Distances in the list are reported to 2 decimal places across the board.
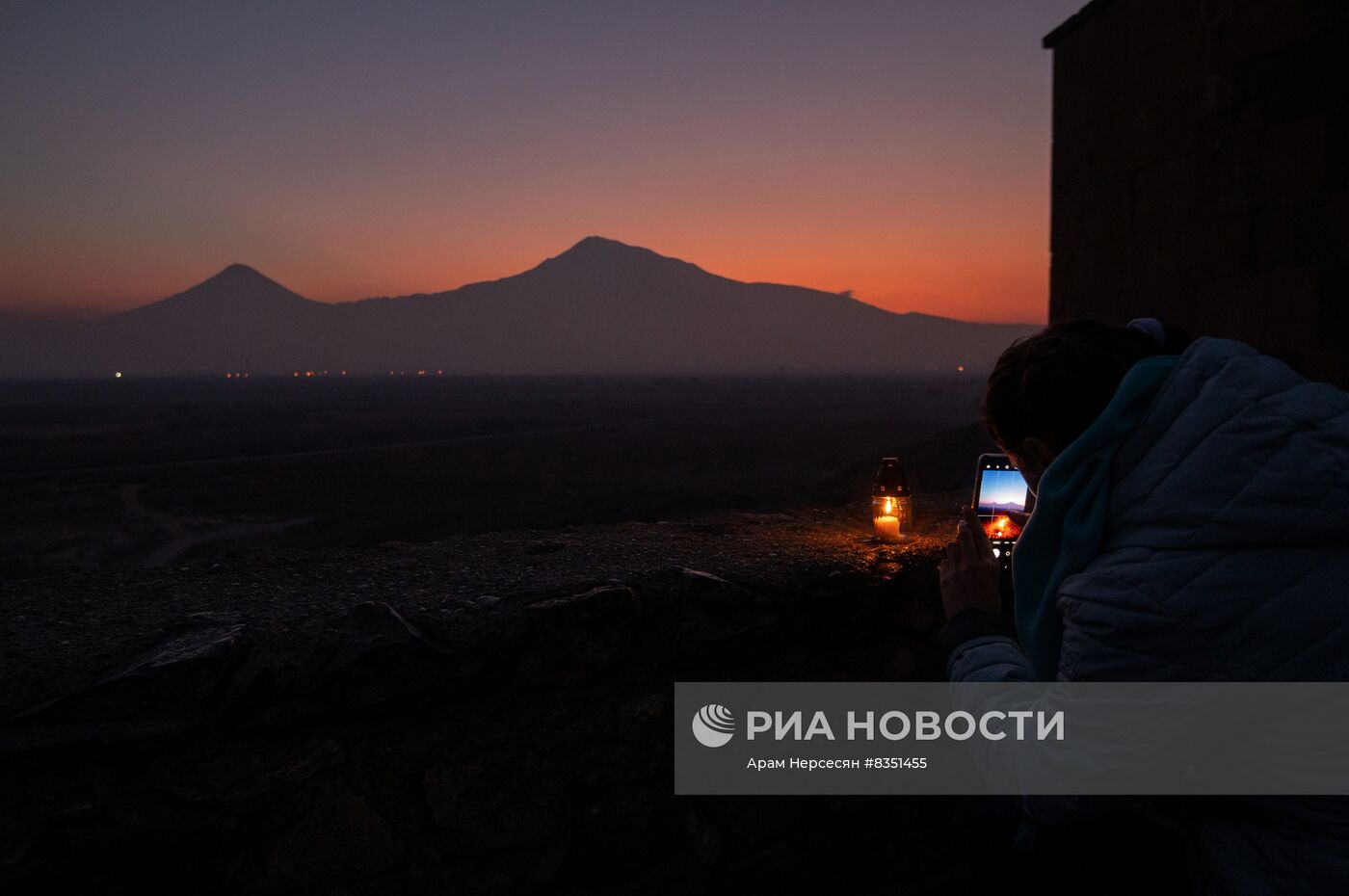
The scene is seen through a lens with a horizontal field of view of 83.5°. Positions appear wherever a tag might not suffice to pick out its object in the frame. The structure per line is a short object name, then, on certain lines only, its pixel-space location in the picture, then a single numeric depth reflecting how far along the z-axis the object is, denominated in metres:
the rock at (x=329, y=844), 1.94
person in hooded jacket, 0.96
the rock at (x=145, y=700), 1.73
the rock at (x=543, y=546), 2.89
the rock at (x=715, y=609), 2.41
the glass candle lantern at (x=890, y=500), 3.10
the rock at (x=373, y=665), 1.99
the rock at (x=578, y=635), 2.22
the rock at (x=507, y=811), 2.09
